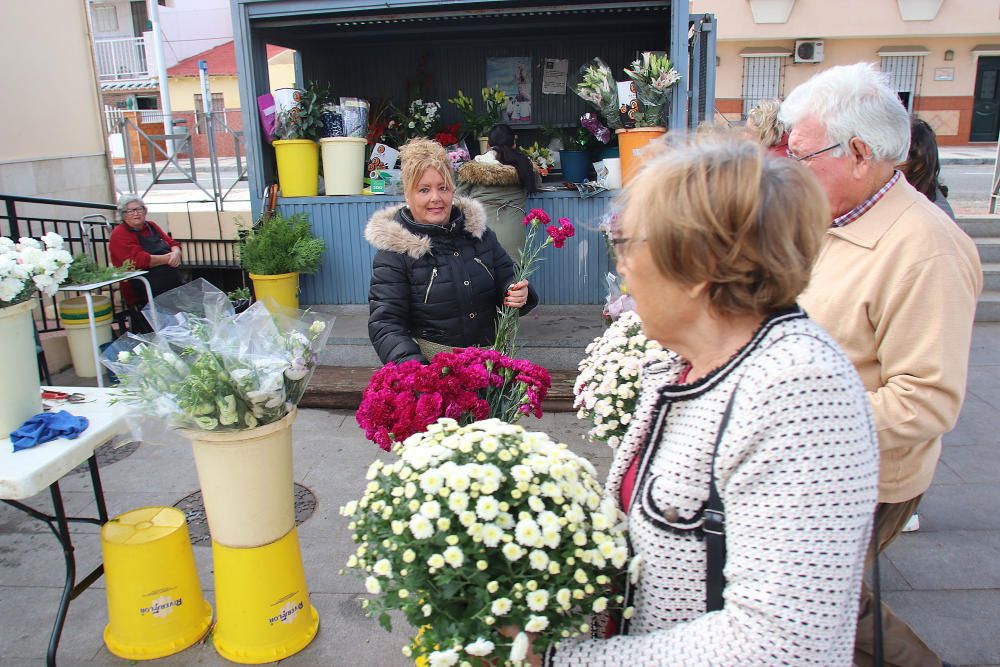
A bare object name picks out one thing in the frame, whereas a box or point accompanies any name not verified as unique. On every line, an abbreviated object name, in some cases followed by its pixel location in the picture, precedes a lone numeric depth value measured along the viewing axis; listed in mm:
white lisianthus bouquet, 2234
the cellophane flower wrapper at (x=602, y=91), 5945
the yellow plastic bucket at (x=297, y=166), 6254
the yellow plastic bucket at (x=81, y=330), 6031
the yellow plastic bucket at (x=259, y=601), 2576
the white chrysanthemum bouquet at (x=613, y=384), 2082
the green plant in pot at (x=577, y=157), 6773
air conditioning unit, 22344
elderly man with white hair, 1727
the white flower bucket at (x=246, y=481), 2447
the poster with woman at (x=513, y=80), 7867
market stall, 5961
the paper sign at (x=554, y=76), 7754
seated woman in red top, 6492
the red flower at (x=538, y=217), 3600
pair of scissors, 2838
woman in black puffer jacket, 3014
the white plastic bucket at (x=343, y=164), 6258
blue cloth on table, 2406
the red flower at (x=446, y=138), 6984
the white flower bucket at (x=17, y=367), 2443
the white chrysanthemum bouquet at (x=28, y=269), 2436
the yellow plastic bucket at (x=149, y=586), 2611
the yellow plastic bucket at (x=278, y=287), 6062
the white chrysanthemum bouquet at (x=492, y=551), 1212
